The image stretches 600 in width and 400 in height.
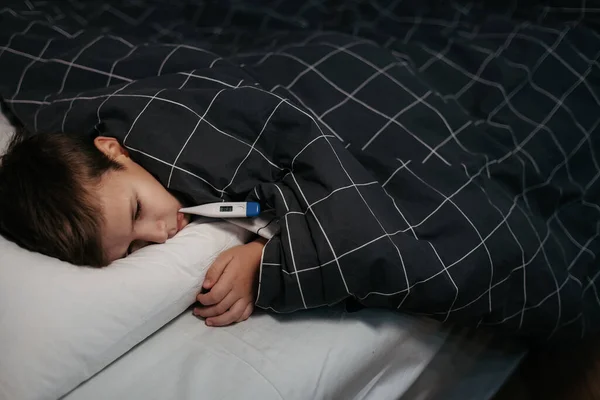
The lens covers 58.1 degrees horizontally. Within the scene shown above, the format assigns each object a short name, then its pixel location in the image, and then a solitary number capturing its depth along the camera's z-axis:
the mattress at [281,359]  0.64
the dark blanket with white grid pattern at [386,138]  0.69
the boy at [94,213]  0.67
